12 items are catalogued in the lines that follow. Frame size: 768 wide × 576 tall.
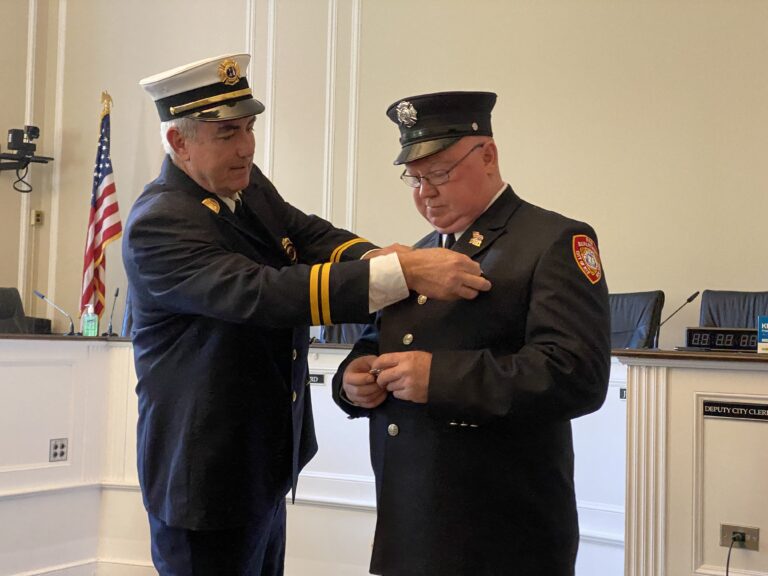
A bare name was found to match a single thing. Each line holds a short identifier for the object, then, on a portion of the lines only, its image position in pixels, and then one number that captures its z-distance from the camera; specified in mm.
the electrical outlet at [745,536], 2500
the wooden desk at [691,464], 2525
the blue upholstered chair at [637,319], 4777
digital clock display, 3174
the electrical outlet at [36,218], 7539
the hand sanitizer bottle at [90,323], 5582
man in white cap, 1644
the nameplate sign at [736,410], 2523
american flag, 6719
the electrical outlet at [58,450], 4133
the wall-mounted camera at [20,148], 7152
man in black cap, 1469
